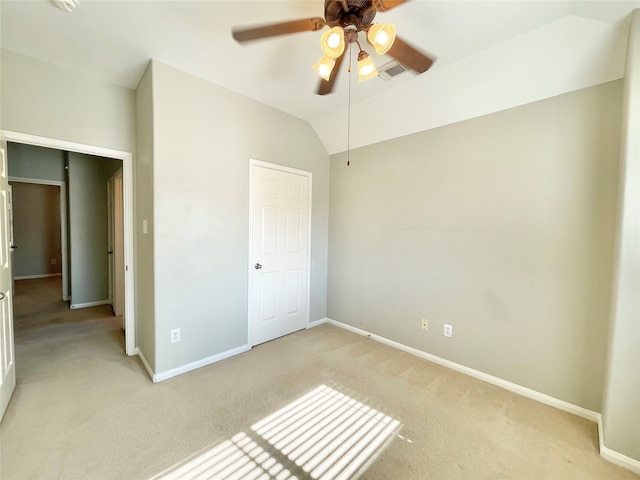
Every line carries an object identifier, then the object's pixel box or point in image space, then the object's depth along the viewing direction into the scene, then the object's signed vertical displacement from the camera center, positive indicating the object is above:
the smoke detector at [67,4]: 1.61 +1.36
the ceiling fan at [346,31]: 1.29 +1.03
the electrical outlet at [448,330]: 2.62 -0.99
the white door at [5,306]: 1.83 -0.61
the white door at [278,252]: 2.98 -0.29
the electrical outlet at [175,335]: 2.38 -0.99
